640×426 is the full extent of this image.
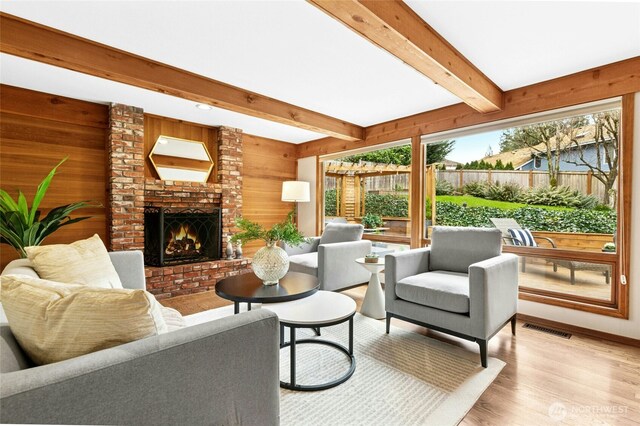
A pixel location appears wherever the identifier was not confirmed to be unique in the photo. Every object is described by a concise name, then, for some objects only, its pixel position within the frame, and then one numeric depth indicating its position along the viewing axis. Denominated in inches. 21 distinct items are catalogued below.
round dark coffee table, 78.0
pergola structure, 192.1
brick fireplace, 138.0
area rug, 62.6
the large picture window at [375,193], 169.6
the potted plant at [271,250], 88.2
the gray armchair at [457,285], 81.4
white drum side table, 117.0
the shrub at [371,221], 182.4
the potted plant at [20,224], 89.5
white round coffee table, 69.8
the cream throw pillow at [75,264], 62.4
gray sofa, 26.8
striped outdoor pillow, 122.6
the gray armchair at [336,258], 128.4
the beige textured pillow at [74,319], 33.2
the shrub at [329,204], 211.8
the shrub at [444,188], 147.7
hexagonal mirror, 156.9
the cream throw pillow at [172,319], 59.9
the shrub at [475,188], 137.7
